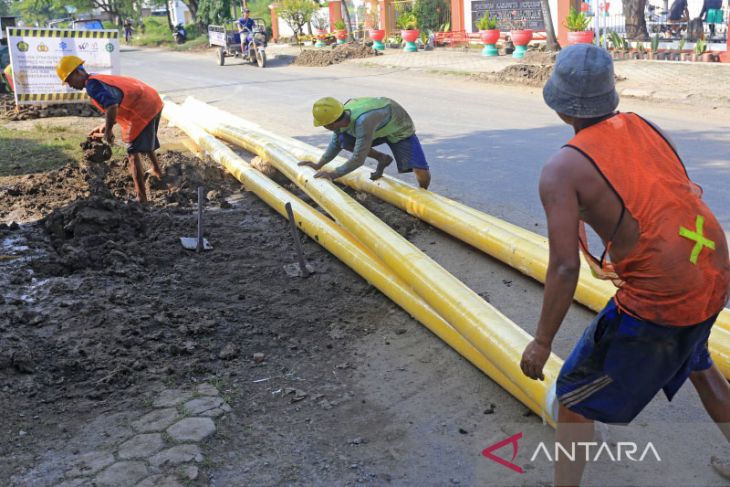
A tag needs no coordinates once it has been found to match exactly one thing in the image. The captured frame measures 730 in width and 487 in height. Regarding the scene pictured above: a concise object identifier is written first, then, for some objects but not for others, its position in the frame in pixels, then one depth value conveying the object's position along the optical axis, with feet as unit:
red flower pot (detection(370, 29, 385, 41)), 84.58
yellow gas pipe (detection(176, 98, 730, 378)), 12.56
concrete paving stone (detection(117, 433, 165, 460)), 11.00
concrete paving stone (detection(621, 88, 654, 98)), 41.70
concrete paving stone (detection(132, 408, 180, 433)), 11.68
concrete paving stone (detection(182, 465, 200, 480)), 10.40
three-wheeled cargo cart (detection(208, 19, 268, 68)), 79.77
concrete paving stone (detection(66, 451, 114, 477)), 10.66
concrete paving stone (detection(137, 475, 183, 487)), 10.25
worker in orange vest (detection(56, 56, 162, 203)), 23.68
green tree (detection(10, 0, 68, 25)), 190.22
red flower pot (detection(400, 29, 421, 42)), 79.61
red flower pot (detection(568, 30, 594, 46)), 57.98
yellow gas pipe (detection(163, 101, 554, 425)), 12.70
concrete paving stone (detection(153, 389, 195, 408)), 12.40
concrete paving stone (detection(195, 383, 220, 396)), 12.69
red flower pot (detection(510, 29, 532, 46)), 64.80
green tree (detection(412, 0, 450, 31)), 84.79
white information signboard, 44.96
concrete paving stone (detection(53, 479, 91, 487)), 10.37
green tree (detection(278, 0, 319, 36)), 105.19
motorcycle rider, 81.47
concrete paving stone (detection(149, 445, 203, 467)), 10.76
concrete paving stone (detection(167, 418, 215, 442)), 11.36
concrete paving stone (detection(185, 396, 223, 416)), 12.14
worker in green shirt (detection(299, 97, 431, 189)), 20.27
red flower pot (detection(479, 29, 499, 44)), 68.28
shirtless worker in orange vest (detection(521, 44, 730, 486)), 7.67
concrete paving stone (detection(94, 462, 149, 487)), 10.34
